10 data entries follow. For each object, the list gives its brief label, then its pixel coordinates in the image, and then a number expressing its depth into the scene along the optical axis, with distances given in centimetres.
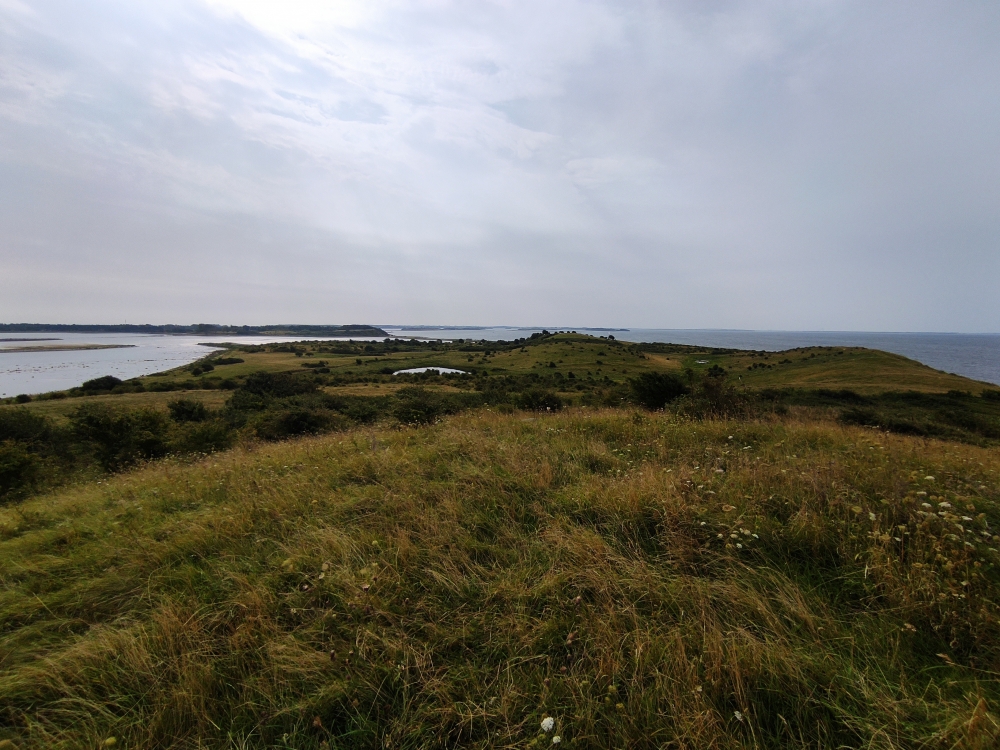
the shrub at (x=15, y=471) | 1087
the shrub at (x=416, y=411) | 1263
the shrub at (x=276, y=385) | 4553
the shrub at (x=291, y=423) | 1889
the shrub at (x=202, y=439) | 1412
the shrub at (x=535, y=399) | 1977
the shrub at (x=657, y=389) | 1684
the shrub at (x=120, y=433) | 1479
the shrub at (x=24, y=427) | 1828
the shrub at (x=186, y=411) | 2611
